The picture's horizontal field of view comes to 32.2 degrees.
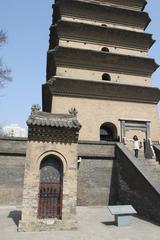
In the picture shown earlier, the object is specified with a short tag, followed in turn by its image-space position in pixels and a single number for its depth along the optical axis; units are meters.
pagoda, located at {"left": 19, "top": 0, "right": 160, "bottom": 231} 8.68
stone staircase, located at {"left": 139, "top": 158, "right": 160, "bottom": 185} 12.16
